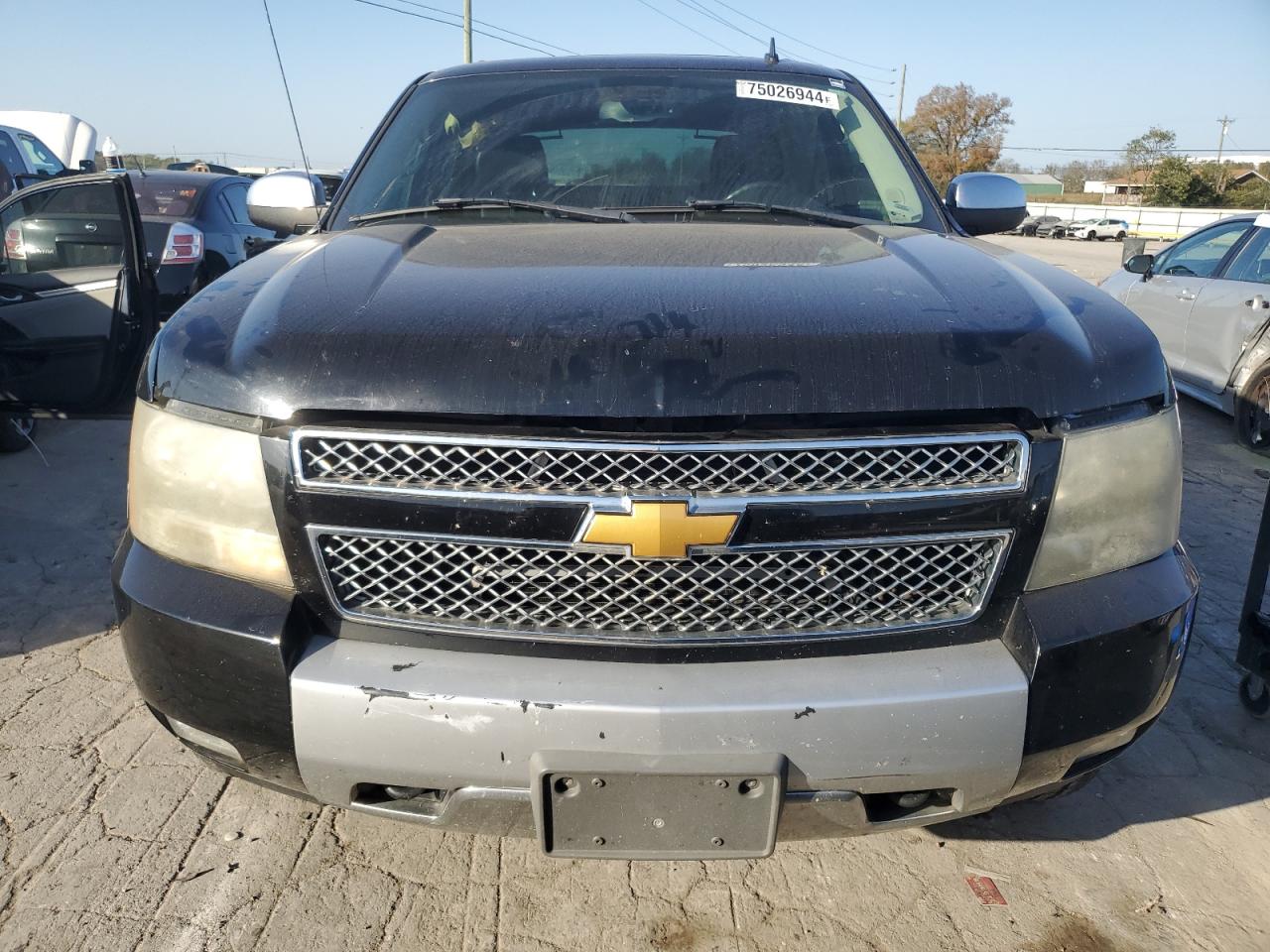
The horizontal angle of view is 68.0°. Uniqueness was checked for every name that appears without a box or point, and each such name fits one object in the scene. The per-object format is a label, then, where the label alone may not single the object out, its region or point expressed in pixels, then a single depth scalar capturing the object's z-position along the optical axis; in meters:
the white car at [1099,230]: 48.80
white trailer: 16.84
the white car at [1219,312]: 6.30
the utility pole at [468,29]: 22.38
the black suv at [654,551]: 1.57
